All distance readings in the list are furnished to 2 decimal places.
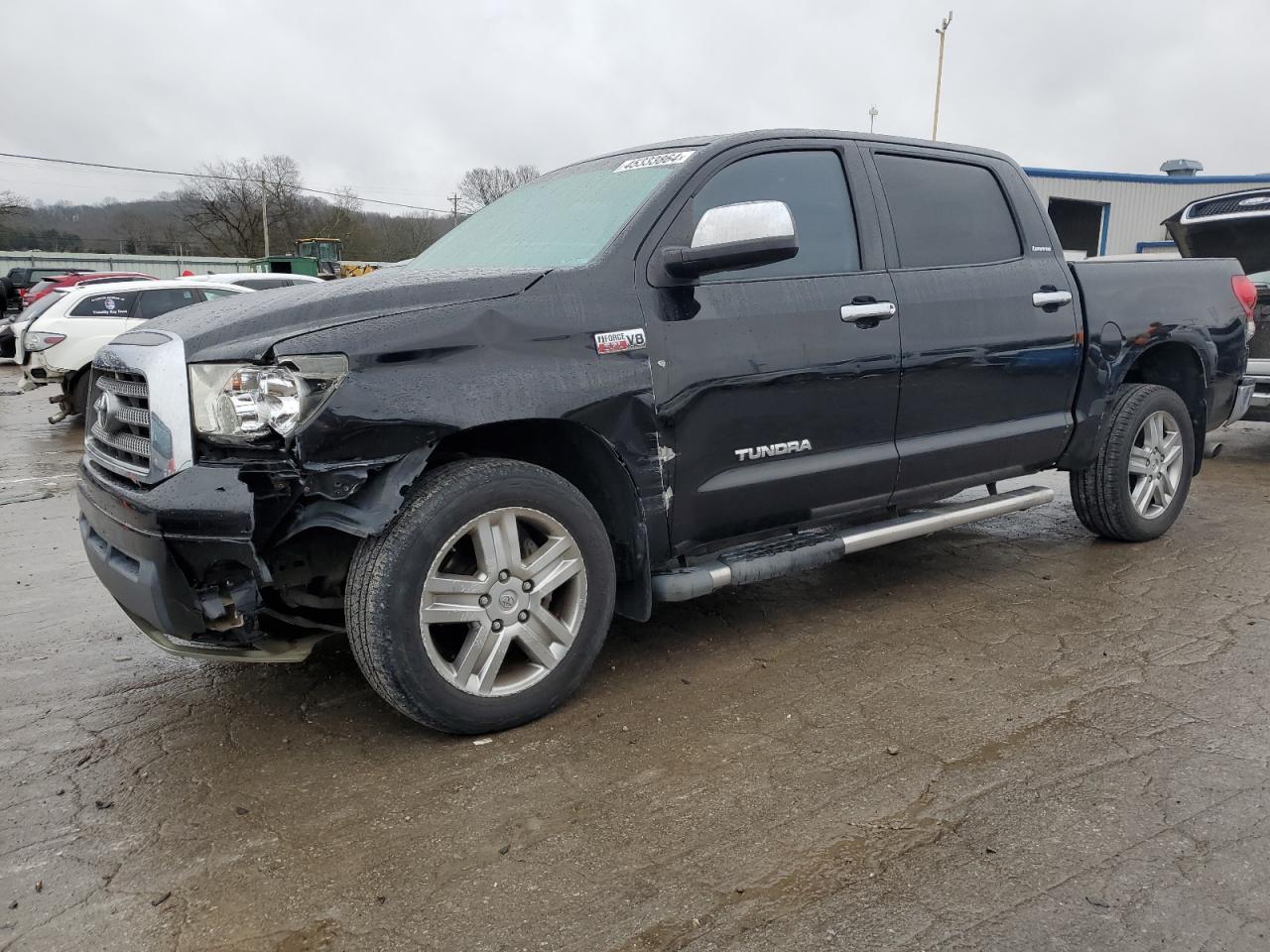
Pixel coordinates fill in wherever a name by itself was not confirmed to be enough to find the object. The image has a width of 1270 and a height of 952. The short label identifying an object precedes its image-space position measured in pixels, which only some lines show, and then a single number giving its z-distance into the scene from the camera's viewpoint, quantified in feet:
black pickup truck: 9.03
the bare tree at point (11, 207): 179.52
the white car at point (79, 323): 36.24
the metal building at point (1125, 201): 88.94
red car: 64.18
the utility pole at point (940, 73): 110.52
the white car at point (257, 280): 42.60
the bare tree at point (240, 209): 226.58
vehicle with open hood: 23.03
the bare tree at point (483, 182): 214.69
